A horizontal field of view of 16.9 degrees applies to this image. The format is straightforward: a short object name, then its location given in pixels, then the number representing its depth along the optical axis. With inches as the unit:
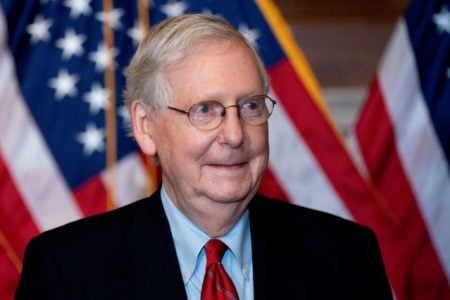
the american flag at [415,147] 156.0
